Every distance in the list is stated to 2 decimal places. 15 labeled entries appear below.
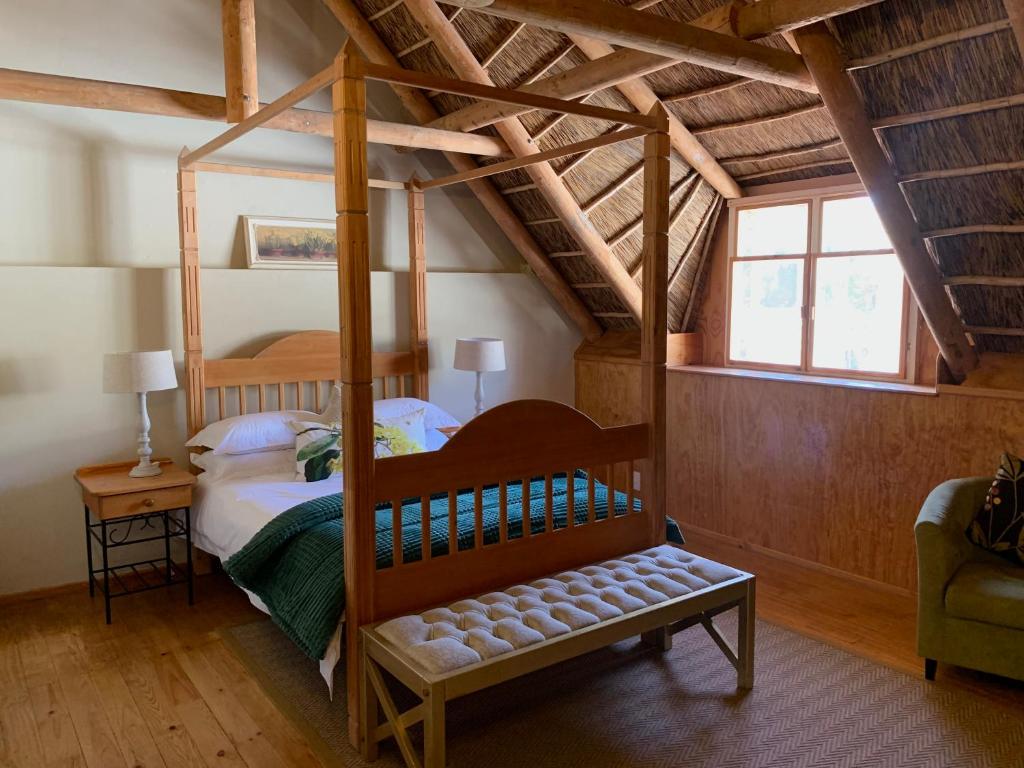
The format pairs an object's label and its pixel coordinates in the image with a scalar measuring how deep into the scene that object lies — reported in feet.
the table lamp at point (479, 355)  15.75
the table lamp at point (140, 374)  12.05
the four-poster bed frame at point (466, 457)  8.05
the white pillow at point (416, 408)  14.67
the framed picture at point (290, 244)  14.58
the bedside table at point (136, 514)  11.85
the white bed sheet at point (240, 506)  11.25
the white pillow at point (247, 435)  13.14
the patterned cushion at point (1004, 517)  10.30
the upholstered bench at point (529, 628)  7.60
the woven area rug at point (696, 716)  8.68
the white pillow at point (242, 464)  12.93
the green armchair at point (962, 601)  9.49
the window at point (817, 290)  14.25
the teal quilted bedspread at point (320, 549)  9.11
